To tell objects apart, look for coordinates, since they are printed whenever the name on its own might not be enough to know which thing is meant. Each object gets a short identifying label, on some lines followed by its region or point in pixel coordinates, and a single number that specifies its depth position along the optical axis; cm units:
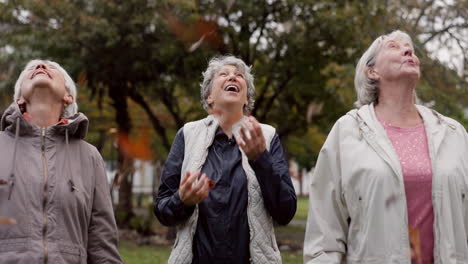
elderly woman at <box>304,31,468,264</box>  301
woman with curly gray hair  337
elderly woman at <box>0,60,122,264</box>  323
